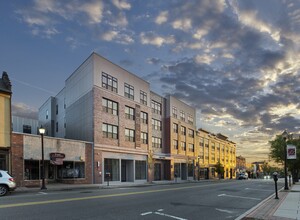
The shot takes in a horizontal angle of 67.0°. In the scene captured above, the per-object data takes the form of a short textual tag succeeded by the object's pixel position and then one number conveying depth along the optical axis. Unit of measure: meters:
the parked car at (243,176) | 51.85
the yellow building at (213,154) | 53.32
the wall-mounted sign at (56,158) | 22.75
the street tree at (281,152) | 30.55
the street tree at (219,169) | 56.17
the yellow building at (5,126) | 19.59
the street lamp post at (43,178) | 18.03
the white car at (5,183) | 13.69
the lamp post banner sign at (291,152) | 16.65
